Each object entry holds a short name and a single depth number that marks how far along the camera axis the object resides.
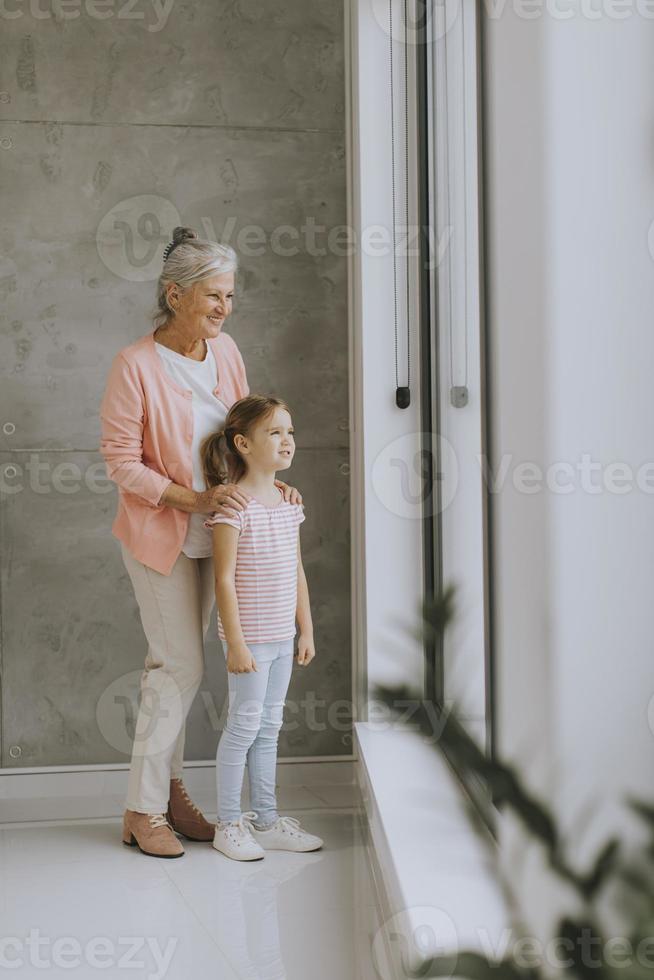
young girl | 2.33
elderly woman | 2.41
